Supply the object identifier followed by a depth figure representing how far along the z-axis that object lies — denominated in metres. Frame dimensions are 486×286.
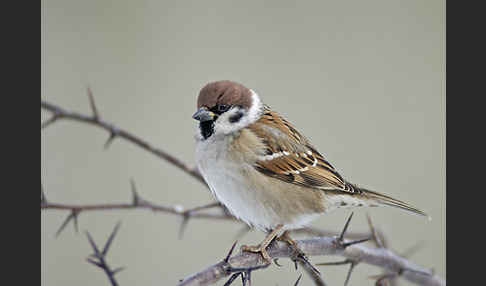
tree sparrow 5.99
